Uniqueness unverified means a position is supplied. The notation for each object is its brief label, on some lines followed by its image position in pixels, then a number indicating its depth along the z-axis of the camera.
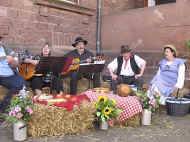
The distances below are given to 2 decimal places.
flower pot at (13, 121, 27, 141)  5.24
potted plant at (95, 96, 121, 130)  5.75
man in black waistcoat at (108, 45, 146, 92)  8.04
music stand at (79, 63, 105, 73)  7.59
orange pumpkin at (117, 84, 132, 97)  6.66
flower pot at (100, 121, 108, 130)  5.85
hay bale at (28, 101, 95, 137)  5.42
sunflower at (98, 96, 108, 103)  5.79
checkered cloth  6.17
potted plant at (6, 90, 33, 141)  5.22
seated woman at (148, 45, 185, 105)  7.51
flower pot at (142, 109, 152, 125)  6.33
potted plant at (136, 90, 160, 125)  6.34
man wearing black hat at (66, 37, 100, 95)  8.09
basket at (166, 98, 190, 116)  7.11
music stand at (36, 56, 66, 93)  6.96
